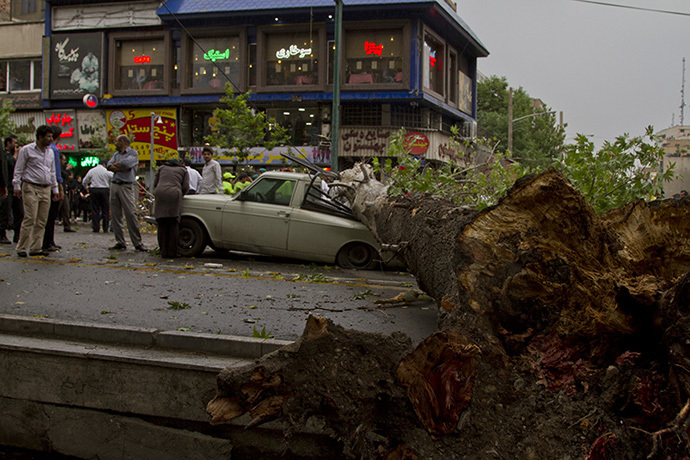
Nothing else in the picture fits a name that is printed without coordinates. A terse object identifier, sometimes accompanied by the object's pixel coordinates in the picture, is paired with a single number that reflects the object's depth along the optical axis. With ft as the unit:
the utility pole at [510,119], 114.12
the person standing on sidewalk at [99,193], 46.96
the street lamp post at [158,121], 98.31
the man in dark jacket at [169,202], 30.50
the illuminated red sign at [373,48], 93.61
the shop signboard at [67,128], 104.32
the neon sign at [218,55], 98.27
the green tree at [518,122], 157.69
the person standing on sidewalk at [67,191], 50.06
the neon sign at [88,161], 106.63
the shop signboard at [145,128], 99.09
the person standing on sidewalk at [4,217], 35.57
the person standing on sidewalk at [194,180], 42.55
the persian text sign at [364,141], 91.40
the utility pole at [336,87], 51.57
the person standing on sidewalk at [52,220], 30.78
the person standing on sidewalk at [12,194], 35.94
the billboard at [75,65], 102.73
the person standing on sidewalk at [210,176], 41.16
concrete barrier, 11.73
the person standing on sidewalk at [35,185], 27.73
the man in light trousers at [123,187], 32.34
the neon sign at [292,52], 95.61
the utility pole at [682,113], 169.97
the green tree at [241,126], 74.69
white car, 30.78
